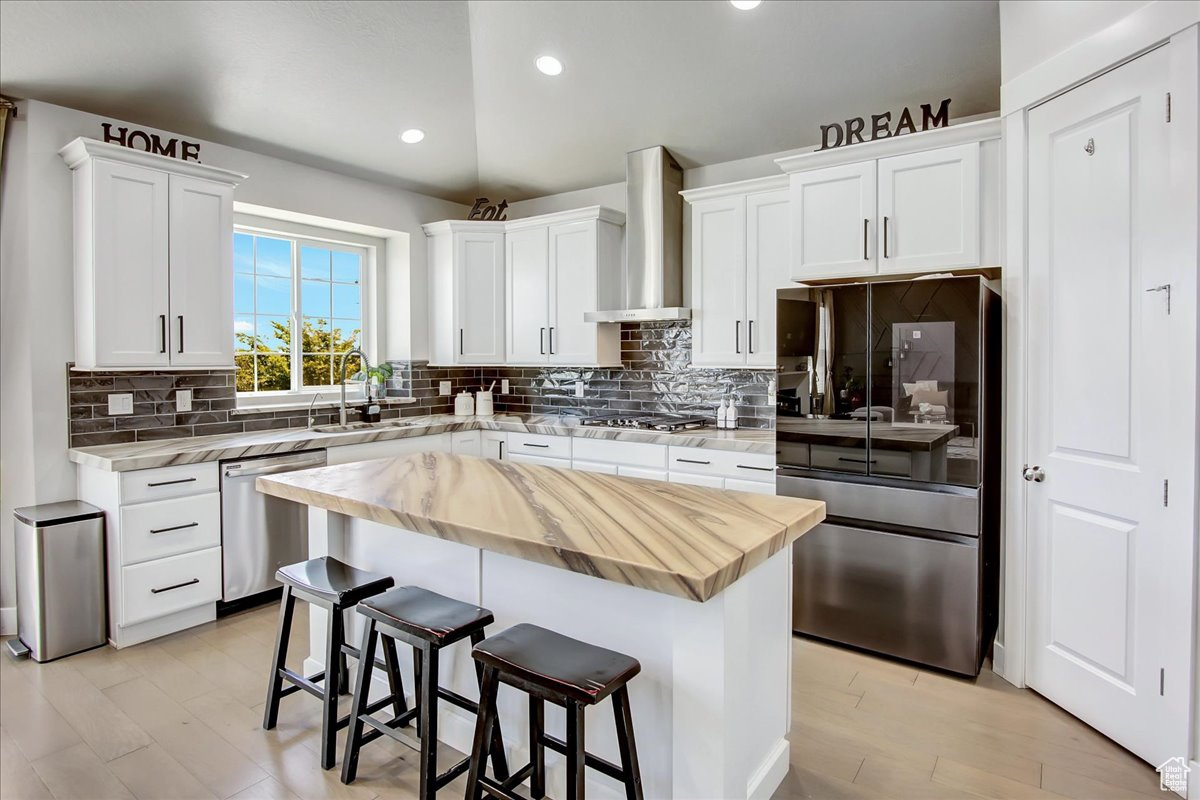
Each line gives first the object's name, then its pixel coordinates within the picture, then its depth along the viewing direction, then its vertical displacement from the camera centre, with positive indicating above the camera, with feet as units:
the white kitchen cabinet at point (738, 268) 12.70 +2.39
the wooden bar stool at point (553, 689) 4.97 -2.34
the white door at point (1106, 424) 6.93 -0.48
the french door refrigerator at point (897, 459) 8.93 -1.10
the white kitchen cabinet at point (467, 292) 16.46 +2.47
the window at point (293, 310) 14.15 +1.84
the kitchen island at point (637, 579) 5.08 -1.88
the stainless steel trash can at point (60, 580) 9.52 -2.84
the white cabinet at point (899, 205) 9.55 +2.82
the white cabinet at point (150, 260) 10.36 +2.21
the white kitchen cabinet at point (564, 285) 15.25 +2.48
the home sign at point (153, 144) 10.92 +4.35
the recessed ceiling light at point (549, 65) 12.25 +6.14
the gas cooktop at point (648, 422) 14.03 -0.80
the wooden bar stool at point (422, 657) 5.98 -2.65
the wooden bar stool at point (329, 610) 7.02 -2.56
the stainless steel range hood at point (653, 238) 14.07 +3.27
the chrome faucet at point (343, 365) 14.38 +0.58
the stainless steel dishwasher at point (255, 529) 11.27 -2.53
